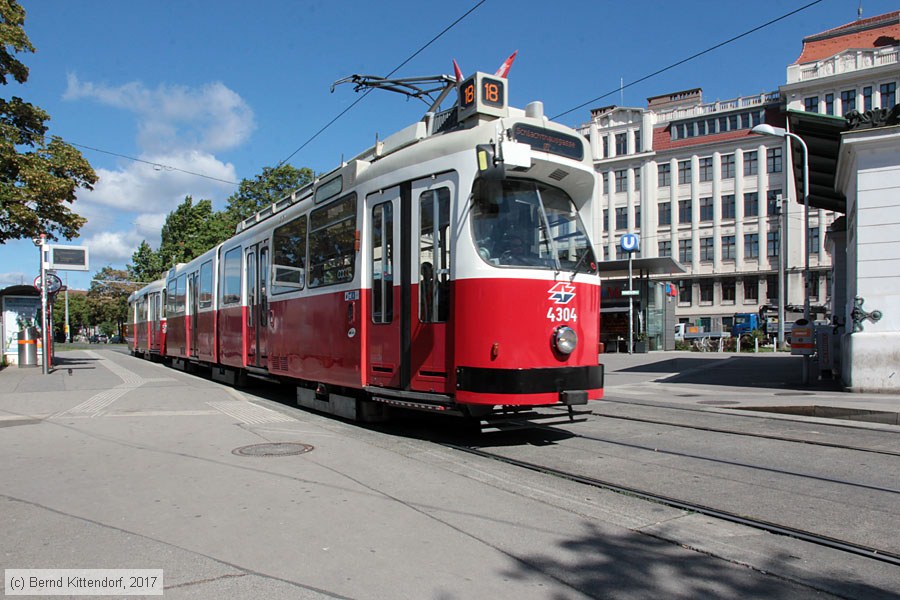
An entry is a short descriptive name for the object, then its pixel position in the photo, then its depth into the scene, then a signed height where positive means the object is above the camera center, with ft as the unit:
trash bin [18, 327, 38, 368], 77.41 -4.05
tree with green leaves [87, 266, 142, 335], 260.01 +9.87
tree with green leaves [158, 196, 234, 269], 151.43 +20.44
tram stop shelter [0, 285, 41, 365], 81.05 +0.37
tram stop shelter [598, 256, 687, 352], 118.11 +0.13
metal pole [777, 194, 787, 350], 103.24 -1.13
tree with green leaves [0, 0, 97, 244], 61.52 +14.86
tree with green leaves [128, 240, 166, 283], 196.66 +16.11
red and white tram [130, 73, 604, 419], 22.79 +1.73
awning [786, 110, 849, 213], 49.46 +13.75
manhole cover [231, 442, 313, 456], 24.19 -5.23
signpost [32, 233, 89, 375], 65.58 +5.59
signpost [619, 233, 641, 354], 110.93 +11.63
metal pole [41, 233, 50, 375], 63.87 -1.27
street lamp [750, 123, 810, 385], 52.60 +11.50
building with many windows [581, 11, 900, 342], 167.63 +39.36
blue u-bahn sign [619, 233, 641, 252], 113.39 +12.27
